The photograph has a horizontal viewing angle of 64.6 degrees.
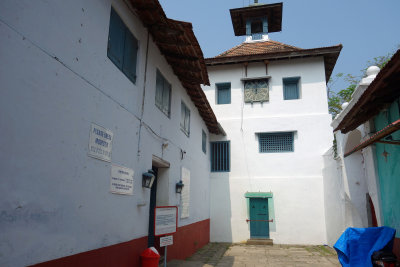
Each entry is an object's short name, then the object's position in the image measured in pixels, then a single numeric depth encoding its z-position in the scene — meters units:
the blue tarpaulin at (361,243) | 5.50
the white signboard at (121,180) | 4.61
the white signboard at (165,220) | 5.48
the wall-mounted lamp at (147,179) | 5.71
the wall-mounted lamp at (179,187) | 8.04
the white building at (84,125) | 2.79
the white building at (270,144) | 12.45
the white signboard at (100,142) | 4.07
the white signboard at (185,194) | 8.70
